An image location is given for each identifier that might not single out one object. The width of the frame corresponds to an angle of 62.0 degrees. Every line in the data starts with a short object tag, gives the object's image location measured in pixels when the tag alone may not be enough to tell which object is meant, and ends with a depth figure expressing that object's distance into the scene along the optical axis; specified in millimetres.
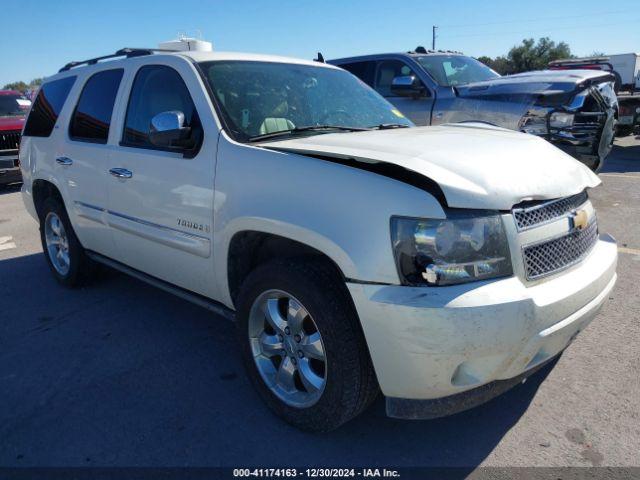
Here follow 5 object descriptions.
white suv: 2215
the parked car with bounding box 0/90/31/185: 10648
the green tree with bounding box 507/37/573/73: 57538
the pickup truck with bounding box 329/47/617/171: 6543
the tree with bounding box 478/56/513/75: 51156
